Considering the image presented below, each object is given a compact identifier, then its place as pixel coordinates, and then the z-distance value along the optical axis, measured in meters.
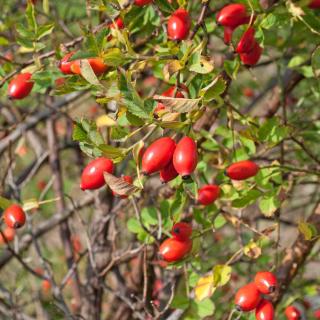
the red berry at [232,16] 0.70
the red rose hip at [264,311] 0.71
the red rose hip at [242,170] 0.70
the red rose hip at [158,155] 0.63
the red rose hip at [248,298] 0.71
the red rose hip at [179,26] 0.68
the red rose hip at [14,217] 0.73
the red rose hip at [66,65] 0.69
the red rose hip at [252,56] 0.71
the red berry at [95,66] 0.67
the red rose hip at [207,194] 0.73
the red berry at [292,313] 0.75
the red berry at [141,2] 0.68
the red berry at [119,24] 0.71
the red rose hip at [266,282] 0.71
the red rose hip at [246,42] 0.70
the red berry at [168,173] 0.64
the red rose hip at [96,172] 0.65
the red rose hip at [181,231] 0.72
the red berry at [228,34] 0.71
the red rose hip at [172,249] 0.72
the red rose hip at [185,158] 0.62
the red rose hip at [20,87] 0.72
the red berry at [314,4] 0.72
